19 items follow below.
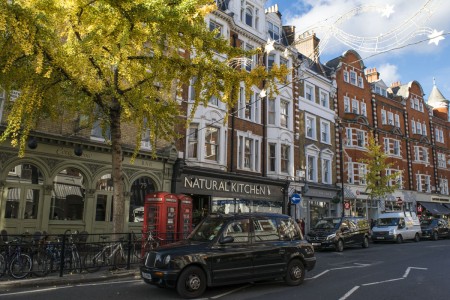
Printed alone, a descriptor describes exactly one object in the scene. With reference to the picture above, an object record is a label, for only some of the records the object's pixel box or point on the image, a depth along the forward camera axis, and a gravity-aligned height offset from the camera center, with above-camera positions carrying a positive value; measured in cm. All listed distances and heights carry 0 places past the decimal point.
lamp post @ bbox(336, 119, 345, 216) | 3191 +541
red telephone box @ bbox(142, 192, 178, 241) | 1448 +7
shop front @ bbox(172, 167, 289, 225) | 2119 +151
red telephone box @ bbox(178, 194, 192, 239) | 1552 +6
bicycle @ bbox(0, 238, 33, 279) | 980 -126
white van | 2519 -52
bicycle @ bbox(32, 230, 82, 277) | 1038 -122
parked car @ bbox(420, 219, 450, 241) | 2872 -60
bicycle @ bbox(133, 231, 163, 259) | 1196 -94
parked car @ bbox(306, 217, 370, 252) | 1927 -76
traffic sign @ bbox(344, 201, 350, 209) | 2640 +93
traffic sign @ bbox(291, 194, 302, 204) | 2218 +107
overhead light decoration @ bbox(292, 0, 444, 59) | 1421 +643
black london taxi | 801 -87
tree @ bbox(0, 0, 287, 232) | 970 +427
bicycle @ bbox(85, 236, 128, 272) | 1116 -129
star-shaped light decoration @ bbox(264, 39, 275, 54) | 1477 +677
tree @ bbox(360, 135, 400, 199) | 2991 +359
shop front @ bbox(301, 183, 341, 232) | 2842 +112
